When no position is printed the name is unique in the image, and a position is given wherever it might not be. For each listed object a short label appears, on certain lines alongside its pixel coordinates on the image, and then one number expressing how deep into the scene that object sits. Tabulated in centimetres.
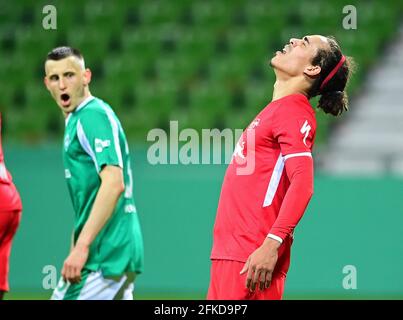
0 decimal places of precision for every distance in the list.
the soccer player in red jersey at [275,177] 840
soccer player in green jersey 975
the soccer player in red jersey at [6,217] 1062
